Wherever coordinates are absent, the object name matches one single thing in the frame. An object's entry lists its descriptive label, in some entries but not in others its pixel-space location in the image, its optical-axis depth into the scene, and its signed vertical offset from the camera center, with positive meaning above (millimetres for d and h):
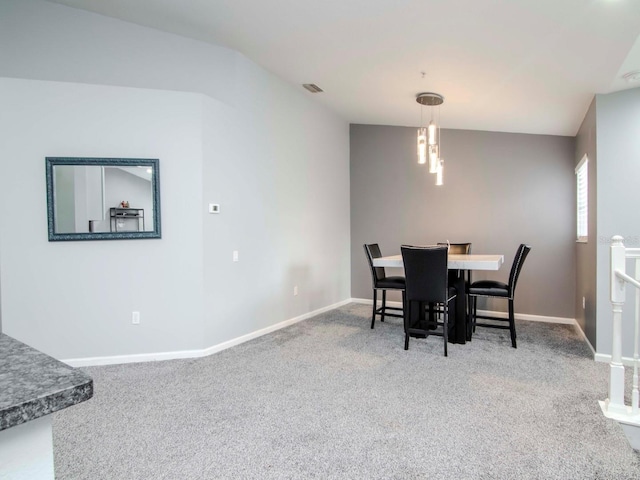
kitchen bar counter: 589 -267
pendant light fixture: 3881 +900
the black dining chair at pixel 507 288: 3824 -603
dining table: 3779 -463
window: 4039 +316
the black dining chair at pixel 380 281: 4607 -608
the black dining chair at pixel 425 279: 3613 -465
